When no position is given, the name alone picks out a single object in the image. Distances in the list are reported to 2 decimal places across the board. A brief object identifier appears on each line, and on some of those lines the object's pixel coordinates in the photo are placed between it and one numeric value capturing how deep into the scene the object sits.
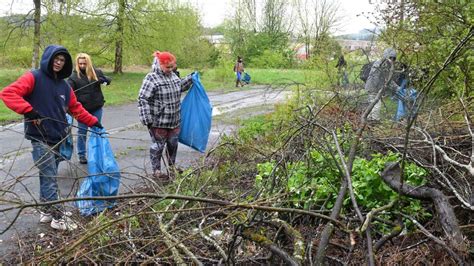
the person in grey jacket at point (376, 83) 5.19
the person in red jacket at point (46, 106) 4.01
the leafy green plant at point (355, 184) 3.25
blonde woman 6.35
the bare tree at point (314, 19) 30.58
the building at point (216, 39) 40.42
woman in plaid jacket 5.47
